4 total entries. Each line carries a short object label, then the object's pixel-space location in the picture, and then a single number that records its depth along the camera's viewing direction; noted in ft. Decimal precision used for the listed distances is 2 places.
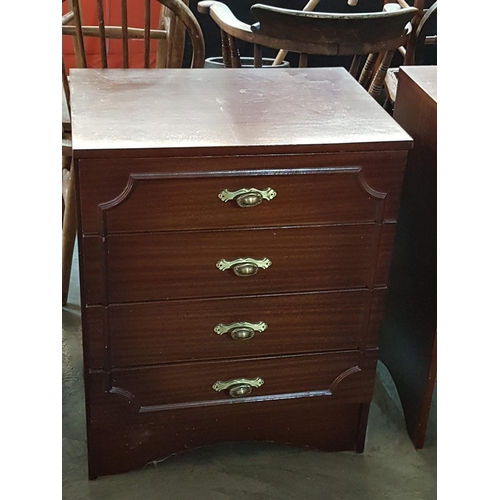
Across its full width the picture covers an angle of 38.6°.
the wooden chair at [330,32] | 4.64
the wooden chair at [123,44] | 5.12
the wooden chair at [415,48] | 5.98
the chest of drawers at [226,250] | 3.51
